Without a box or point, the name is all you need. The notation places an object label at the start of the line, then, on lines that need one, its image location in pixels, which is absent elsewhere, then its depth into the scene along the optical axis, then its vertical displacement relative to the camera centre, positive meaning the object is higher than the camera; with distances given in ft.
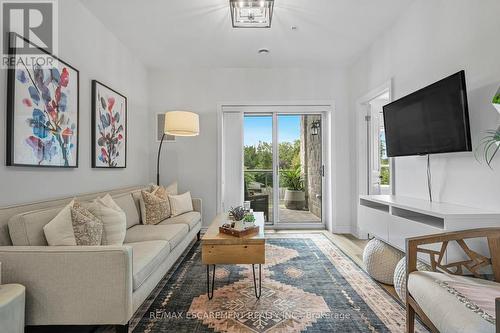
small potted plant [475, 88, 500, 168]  6.00 +0.46
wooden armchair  5.22 -1.73
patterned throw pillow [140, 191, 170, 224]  10.16 -1.54
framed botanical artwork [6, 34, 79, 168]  6.24 +1.48
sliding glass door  15.46 +0.06
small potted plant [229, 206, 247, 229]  7.64 -1.43
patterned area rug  5.99 -3.47
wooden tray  7.22 -1.74
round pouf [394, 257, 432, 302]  6.22 -2.64
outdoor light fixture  15.49 +2.36
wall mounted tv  6.34 +1.31
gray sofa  4.99 -2.05
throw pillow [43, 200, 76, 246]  5.51 -1.28
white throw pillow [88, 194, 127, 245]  6.59 -1.35
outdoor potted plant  15.58 -1.21
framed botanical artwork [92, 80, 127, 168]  9.51 +1.60
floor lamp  11.98 +2.01
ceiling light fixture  8.36 +5.09
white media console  5.59 -1.33
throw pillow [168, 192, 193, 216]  11.29 -1.54
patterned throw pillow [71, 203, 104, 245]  5.82 -1.31
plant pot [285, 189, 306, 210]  15.64 -1.80
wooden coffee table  6.96 -2.13
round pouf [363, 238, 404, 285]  7.98 -2.80
